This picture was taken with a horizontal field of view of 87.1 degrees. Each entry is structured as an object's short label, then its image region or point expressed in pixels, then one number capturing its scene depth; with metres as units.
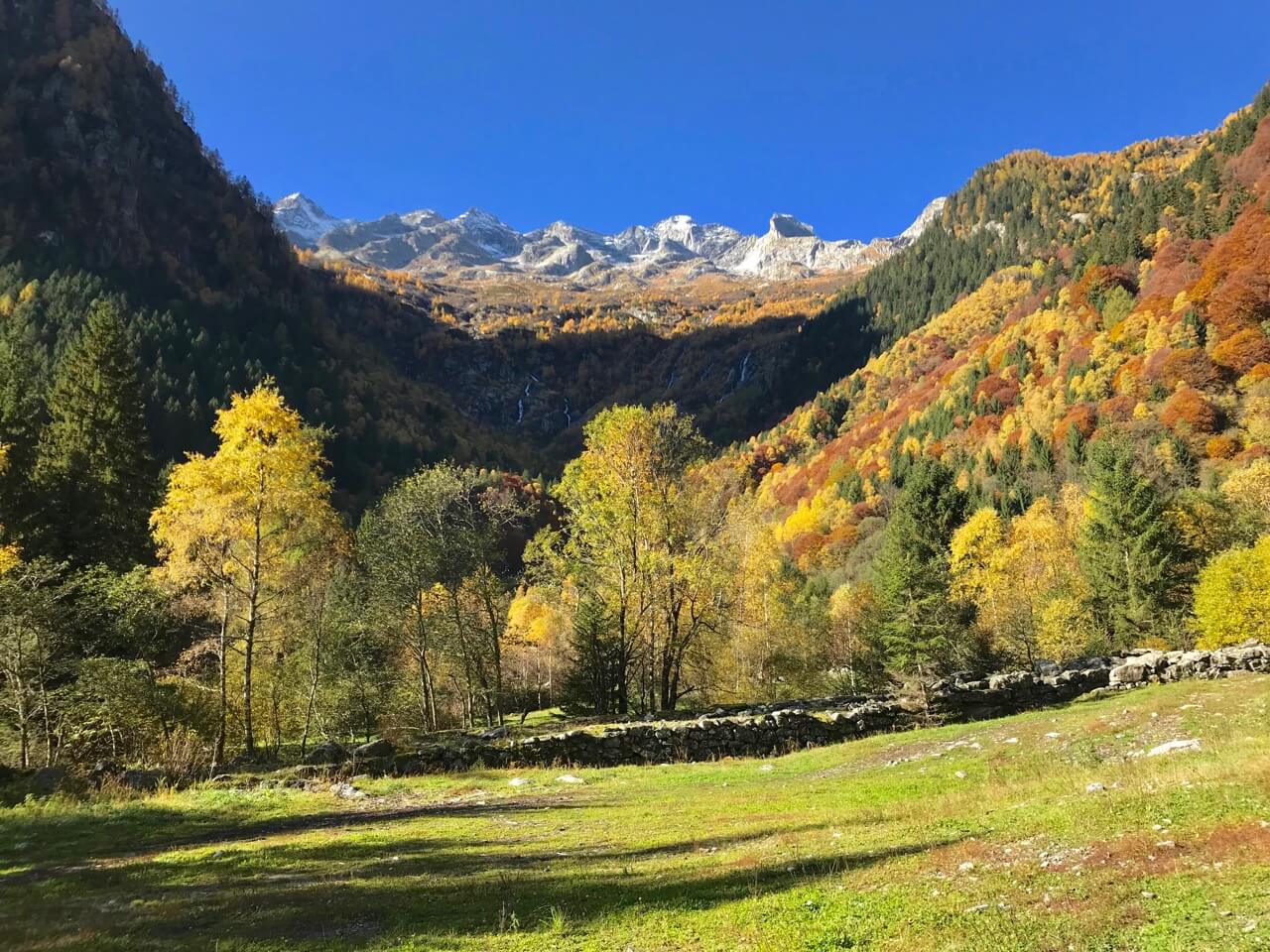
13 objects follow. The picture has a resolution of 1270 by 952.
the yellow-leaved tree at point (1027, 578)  50.16
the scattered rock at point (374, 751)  20.72
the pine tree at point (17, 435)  39.97
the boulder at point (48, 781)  16.39
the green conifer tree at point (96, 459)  42.41
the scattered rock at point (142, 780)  17.52
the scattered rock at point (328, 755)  20.02
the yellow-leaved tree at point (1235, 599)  35.47
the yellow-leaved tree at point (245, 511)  22.72
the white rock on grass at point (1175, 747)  12.46
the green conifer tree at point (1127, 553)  45.84
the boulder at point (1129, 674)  26.25
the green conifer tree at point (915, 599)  48.28
